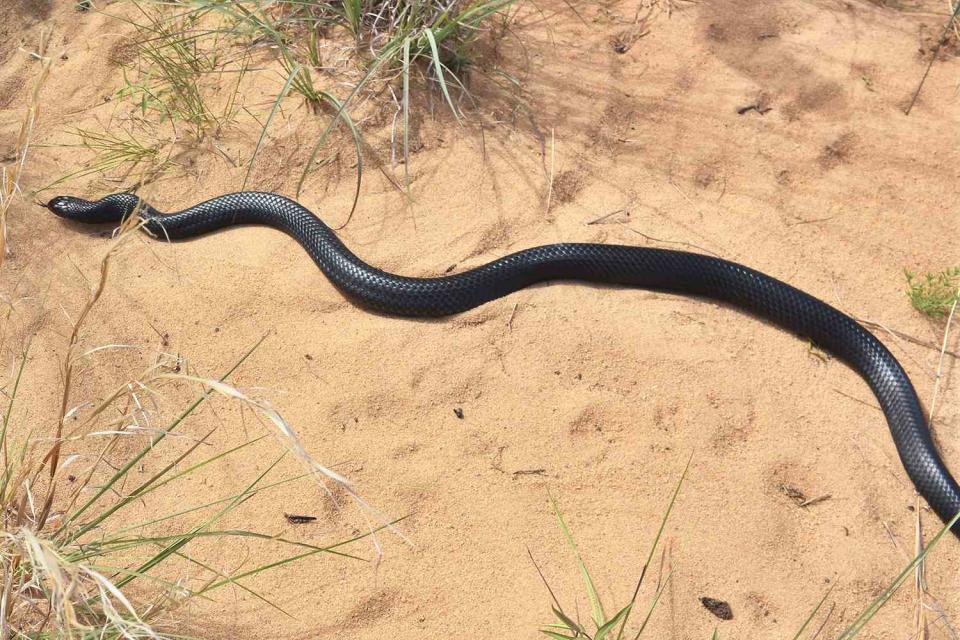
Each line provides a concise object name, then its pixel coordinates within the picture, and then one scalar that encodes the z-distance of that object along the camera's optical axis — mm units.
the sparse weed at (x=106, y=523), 1806
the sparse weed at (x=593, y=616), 2338
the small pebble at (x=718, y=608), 2582
